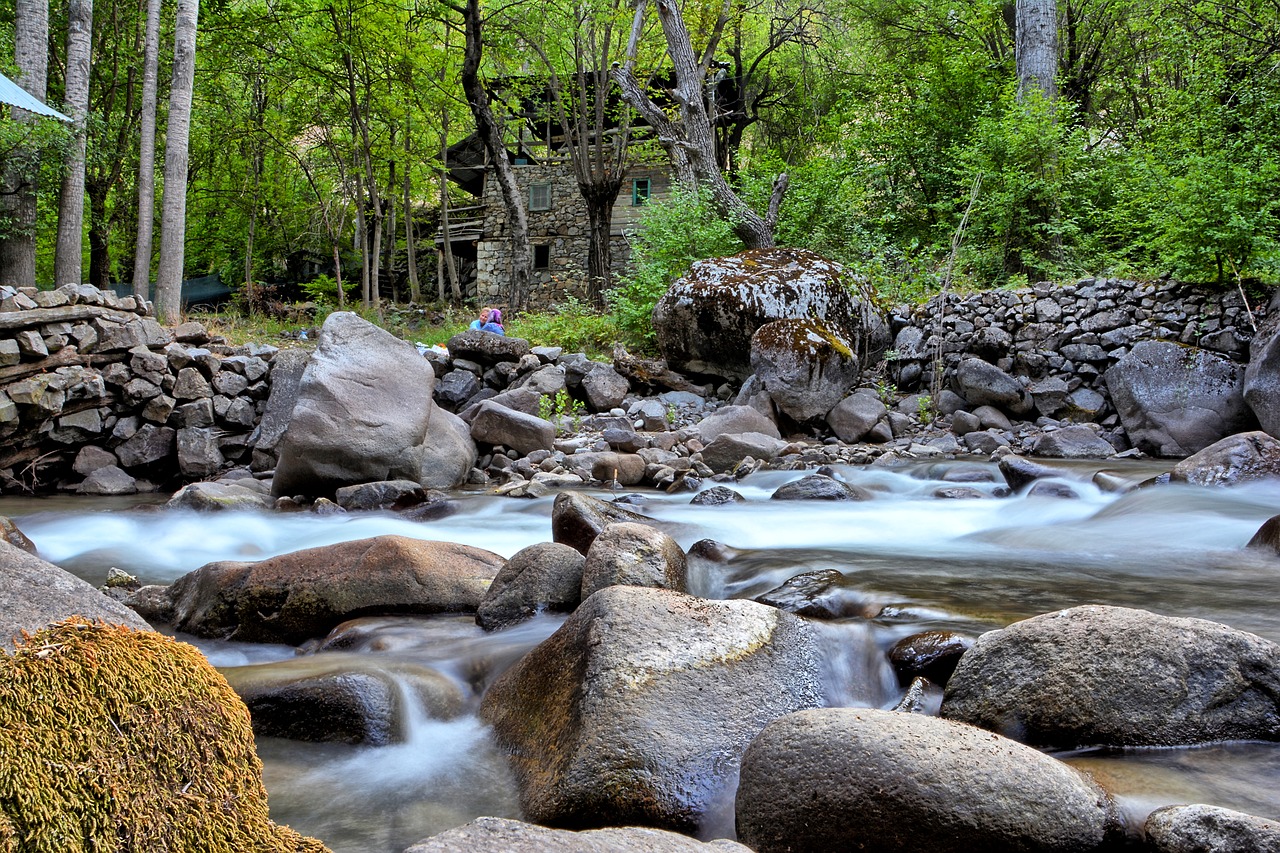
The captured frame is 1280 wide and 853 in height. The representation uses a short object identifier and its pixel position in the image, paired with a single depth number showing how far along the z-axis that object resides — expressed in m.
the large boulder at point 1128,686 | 2.87
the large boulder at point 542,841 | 1.80
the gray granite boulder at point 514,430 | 10.25
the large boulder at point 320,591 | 4.44
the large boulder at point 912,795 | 2.31
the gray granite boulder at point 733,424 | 10.99
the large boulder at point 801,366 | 11.52
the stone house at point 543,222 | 27.92
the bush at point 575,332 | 14.46
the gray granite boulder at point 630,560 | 4.25
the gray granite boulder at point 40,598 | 2.62
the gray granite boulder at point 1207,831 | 2.09
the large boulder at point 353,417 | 8.28
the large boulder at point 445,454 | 9.15
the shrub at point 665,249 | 14.39
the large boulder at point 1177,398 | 10.37
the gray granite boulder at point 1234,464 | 7.45
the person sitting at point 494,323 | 14.44
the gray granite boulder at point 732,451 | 9.90
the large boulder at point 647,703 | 2.67
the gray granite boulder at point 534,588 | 4.38
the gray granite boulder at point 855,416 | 11.52
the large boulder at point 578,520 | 5.45
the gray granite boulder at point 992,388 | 11.91
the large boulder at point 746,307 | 12.45
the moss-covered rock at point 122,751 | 1.42
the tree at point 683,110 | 16.52
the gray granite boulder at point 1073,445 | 10.49
